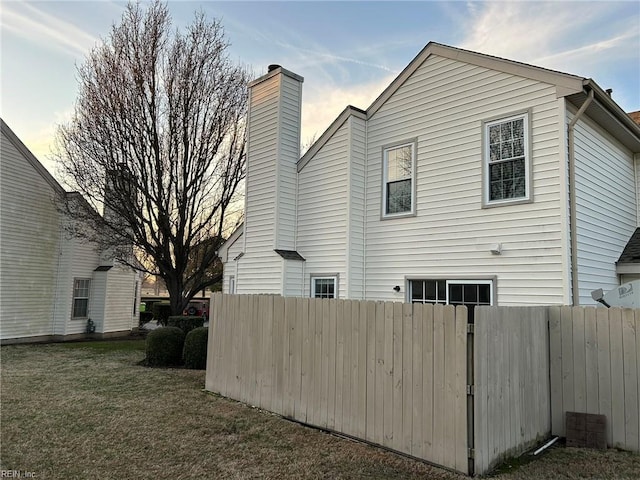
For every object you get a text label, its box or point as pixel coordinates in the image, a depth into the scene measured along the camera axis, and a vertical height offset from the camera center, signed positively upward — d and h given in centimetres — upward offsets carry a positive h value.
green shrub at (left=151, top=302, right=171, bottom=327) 2388 -159
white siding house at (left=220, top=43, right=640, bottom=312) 718 +201
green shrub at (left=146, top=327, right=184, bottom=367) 1059 -153
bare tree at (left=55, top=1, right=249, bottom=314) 1415 +482
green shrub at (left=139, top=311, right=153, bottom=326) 2520 -191
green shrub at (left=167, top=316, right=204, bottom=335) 1259 -107
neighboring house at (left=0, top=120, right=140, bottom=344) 1468 +48
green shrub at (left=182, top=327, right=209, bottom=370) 1020 -149
